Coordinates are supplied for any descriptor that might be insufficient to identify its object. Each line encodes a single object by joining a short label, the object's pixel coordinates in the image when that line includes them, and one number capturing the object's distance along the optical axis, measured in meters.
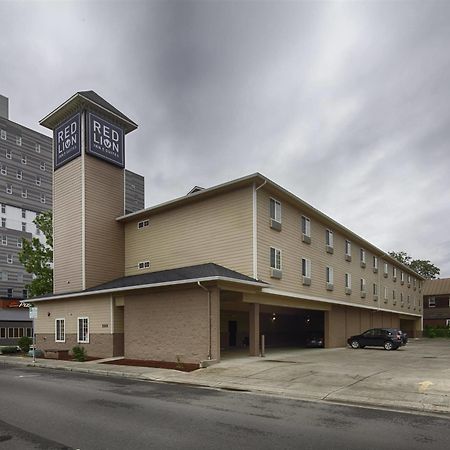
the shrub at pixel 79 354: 25.92
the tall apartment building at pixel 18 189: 69.50
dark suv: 31.27
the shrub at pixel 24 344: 33.47
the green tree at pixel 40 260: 37.22
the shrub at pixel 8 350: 33.73
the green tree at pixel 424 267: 89.74
